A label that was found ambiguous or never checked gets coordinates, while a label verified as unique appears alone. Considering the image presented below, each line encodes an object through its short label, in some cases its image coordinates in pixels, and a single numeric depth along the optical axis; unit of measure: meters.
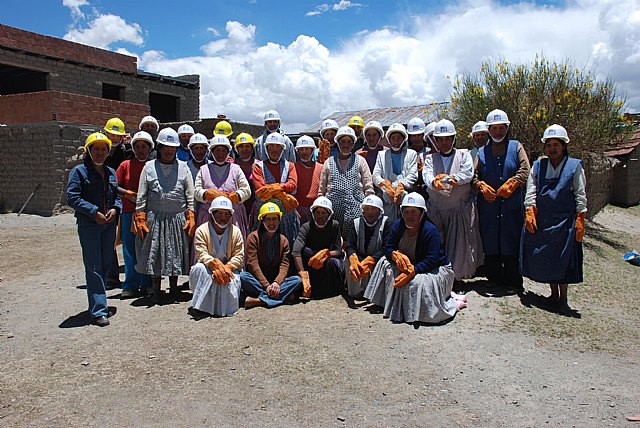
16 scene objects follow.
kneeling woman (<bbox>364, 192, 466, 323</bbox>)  4.56
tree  9.76
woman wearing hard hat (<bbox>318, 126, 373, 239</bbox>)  5.49
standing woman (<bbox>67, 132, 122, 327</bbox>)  4.50
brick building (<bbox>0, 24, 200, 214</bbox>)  11.80
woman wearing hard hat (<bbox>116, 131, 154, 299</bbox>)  5.45
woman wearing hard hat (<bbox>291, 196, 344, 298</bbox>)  5.24
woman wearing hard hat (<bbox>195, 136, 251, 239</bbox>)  5.30
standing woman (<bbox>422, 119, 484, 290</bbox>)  5.31
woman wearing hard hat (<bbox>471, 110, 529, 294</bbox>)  5.30
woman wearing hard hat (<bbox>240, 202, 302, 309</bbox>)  5.06
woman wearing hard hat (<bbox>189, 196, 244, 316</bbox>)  4.81
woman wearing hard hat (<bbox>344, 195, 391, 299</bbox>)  5.08
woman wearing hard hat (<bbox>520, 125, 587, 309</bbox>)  4.85
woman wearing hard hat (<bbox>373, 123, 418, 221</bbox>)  5.39
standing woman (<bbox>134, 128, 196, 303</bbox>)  5.17
